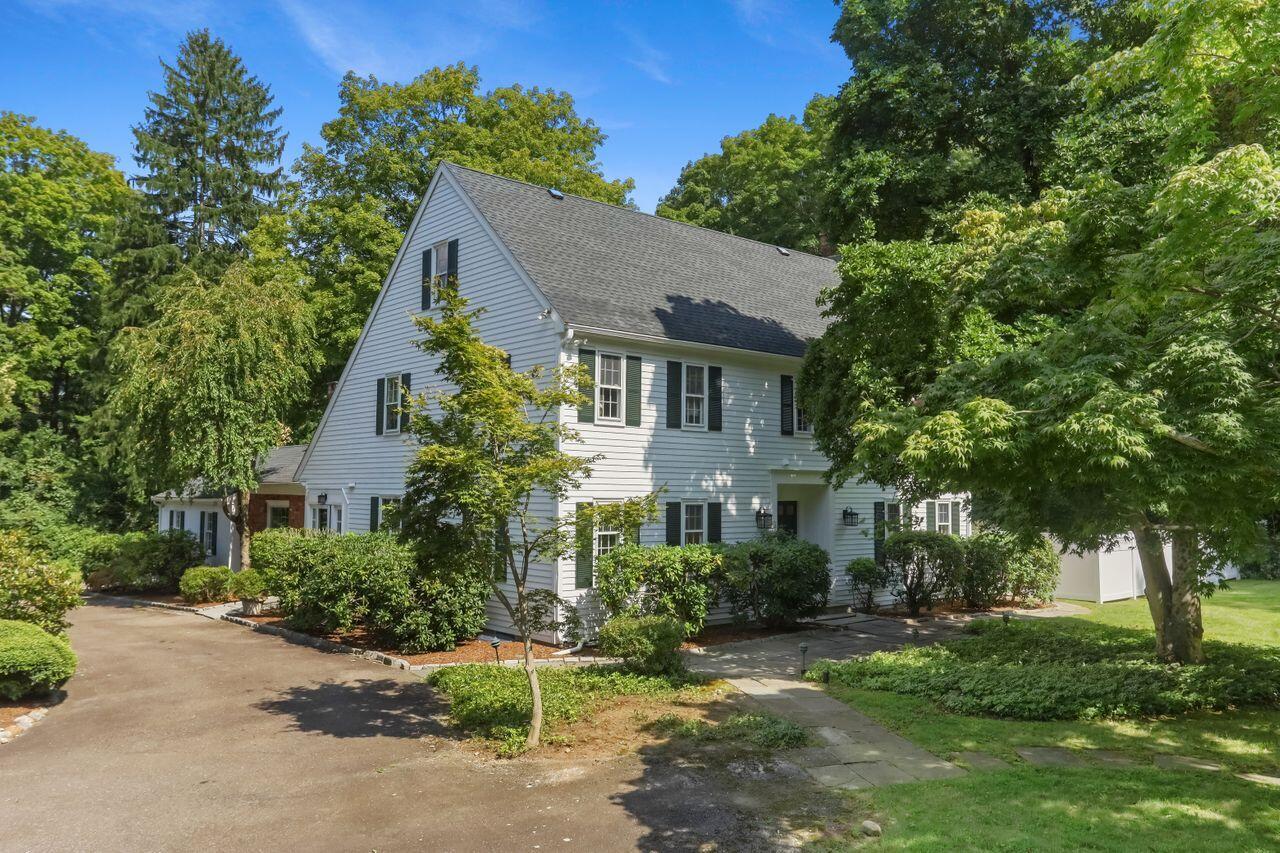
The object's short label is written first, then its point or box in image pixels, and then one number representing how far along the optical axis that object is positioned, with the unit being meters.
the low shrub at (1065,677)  9.99
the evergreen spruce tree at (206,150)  33.75
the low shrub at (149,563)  24.05
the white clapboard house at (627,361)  16.38
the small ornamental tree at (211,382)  20.72
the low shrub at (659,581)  14.68
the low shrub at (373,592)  14.36
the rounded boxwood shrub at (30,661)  10.70
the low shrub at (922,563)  19.36
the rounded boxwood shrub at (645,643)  11.98
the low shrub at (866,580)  19.09
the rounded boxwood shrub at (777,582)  16.23
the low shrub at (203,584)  21.34
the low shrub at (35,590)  12.18
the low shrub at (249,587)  19.34
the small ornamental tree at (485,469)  8.86
